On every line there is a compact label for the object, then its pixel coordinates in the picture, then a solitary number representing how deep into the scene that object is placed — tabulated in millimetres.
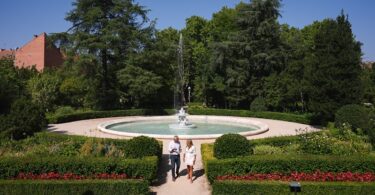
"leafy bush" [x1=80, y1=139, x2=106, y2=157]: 12794
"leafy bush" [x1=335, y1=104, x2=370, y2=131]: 19672
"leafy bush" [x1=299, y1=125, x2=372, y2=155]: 13172
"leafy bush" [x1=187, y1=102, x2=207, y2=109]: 45362
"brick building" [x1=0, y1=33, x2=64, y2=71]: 51156
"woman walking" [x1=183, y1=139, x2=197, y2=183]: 11872
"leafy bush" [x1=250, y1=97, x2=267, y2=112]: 34062
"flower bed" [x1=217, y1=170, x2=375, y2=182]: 10711
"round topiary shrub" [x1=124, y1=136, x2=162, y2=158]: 12148
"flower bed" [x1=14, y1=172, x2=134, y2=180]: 10562
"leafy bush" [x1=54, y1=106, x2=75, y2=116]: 31969
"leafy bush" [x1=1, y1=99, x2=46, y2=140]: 17541
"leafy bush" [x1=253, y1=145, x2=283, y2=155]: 13469
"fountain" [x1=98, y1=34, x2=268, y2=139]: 21891
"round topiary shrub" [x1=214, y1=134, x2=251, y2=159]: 12156
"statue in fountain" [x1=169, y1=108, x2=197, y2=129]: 24898
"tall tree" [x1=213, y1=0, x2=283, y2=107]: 37000
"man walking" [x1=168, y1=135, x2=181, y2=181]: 12023
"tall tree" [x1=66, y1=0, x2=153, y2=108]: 33125
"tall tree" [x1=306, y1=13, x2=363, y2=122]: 23719
